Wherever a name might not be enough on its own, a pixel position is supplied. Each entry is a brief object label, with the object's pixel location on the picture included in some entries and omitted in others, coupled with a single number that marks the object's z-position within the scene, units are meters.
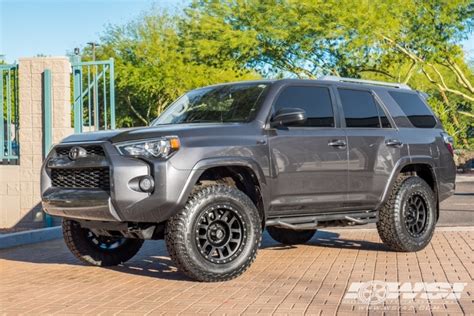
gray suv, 6.65
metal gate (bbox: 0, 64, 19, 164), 12.41
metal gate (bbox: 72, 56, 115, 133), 12.51
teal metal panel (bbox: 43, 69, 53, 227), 12.16
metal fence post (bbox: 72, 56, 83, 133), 12.66
